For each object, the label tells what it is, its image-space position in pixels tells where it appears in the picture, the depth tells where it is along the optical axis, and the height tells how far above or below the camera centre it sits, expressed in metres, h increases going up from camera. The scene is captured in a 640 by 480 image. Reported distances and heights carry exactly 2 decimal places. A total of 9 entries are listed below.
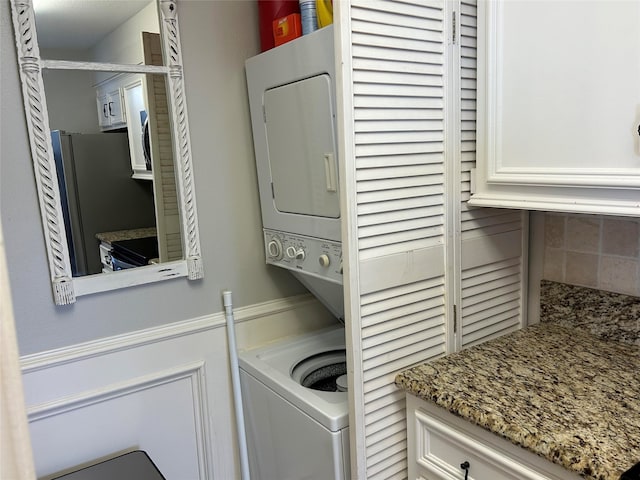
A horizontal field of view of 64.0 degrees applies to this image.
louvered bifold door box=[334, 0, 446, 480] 1.29 -0.14
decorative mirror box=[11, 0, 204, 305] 1.49 +0.06
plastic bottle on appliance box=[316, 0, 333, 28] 1.54 +0.42
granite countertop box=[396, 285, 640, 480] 1.02 -0.60
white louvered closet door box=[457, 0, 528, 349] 1.47 -0.35
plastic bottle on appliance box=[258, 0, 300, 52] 1.68 +0.46
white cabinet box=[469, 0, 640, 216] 1.14 +0.08
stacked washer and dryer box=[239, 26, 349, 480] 1.46 -0.31
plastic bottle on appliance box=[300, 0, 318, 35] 1.55 +0.41
